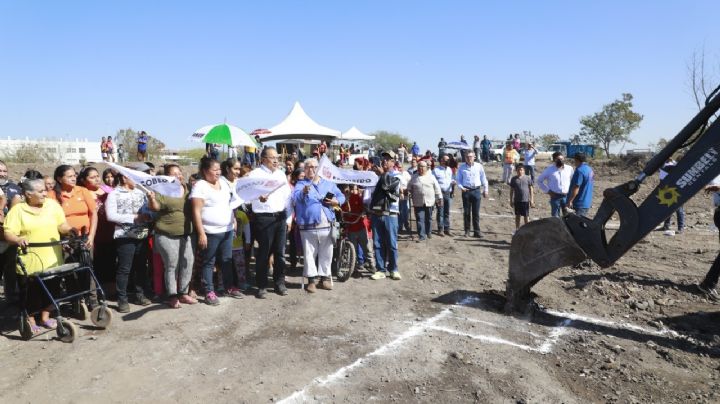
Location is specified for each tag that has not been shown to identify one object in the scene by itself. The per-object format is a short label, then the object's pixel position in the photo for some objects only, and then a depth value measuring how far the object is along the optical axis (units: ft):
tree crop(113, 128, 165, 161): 109.64
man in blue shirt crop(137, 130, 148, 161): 73.41
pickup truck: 131.85
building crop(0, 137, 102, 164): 82.07
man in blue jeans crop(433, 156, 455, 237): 37.65
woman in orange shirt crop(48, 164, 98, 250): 19.24
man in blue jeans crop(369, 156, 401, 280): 24.39
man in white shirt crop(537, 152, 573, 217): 32.86
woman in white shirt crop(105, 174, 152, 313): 19.66
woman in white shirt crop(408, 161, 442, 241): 34.24
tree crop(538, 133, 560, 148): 200.13
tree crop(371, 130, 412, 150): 277.85
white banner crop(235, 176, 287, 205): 20.98
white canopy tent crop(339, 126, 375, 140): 110.77
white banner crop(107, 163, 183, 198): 18.96
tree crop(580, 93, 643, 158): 149.18
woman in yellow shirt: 16.80
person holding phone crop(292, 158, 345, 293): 22.02
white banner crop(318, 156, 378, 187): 23.18
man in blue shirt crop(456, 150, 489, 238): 35.78
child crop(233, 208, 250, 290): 22.68
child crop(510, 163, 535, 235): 35.29
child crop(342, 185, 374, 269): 25.16
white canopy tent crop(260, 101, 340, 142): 86.43
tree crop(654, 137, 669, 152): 118.37
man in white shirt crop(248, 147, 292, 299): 21.18
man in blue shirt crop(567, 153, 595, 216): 29.55
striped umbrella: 37.52
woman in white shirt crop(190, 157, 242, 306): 19.12
